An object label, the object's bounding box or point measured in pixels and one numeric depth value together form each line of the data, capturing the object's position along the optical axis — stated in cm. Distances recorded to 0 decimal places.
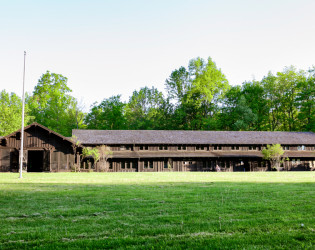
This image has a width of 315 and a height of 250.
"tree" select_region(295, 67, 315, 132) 6188
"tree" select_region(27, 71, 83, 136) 5853
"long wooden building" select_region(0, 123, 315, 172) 3719
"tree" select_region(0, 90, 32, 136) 5172
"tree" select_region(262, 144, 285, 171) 4225
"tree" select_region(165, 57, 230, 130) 6425
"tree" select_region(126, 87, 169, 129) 6500
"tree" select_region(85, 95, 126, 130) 6291
